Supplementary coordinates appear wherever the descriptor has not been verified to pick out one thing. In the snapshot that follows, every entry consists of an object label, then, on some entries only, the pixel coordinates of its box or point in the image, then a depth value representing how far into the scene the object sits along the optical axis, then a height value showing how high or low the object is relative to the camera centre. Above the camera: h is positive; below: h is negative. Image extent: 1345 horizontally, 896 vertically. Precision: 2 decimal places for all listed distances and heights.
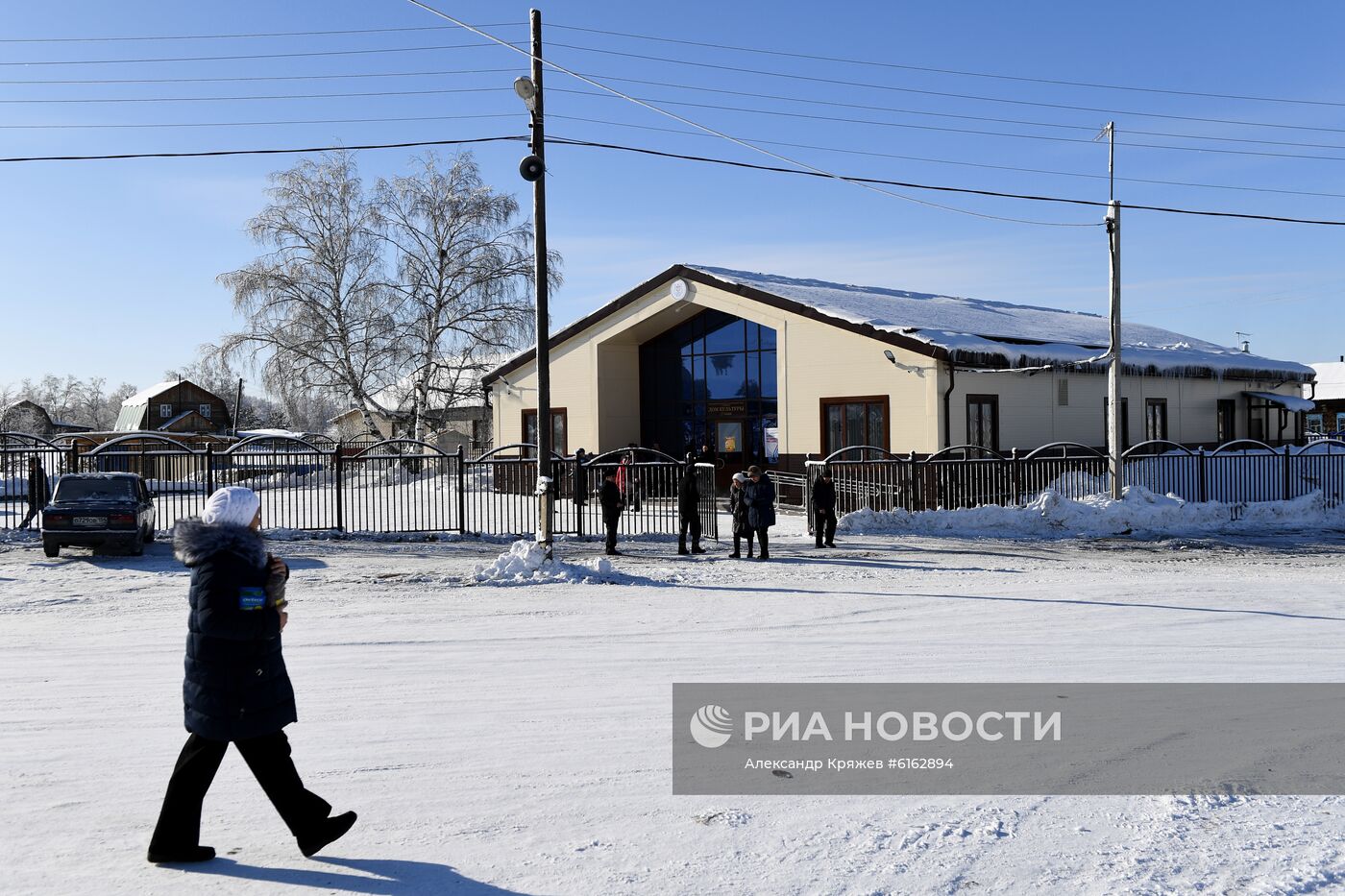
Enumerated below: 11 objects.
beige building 26.03 +2.02
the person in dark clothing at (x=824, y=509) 18.19 -1.04
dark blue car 17.22 -0.88
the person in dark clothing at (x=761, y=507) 16.81 -0.90
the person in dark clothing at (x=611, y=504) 17.41 -0.84
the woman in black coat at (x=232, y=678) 4.53 -0.95
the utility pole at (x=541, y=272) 15.59 +2.84
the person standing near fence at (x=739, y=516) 16.95 -1.05
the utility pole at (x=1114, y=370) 21.28 +1.57
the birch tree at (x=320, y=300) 41.91 +6.44
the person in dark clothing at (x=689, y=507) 17.86 -0.93
